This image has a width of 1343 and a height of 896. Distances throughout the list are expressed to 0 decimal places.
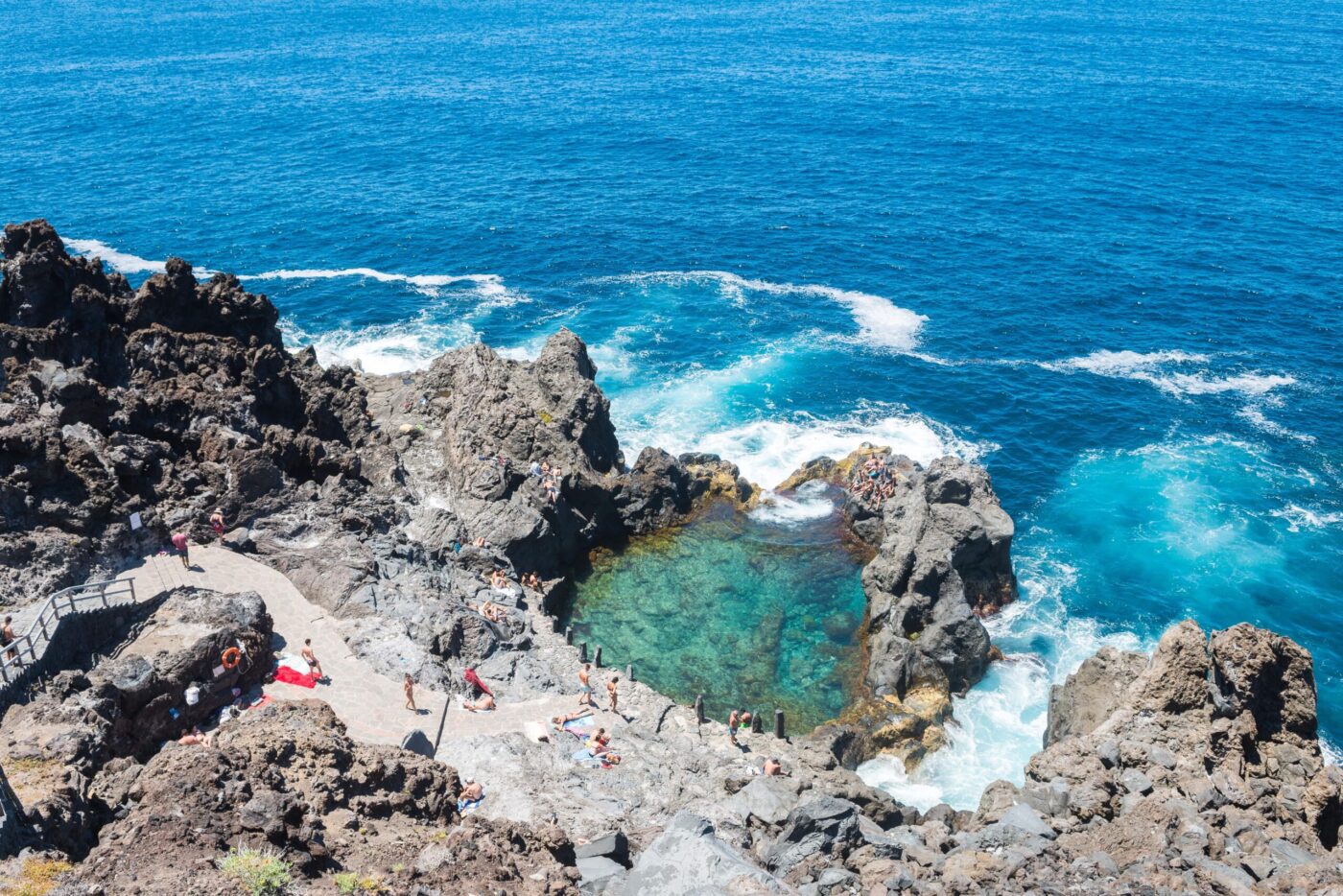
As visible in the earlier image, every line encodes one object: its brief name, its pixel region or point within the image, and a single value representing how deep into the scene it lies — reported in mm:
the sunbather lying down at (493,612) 41906
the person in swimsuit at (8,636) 29922
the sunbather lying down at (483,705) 35219
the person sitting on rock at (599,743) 34438
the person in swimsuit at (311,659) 34219
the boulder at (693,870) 22453
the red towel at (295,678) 33906
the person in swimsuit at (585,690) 37438
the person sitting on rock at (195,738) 28178
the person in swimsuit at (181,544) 38344
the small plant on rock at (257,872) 17922
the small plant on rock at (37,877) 18969
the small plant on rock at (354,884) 18797
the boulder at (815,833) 28141
